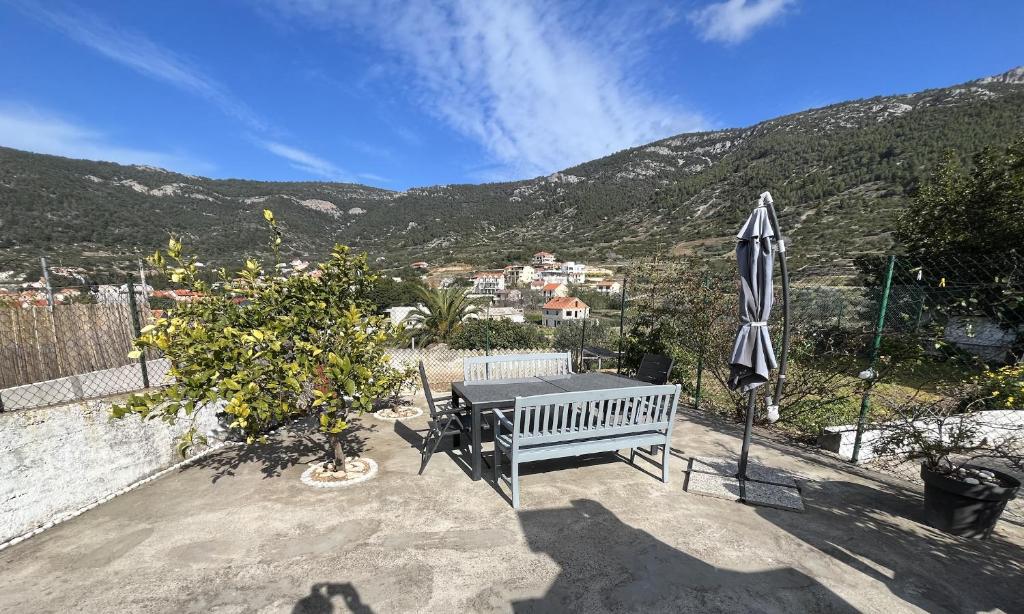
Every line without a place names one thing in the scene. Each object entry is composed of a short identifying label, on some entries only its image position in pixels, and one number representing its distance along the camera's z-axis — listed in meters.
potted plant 2.77
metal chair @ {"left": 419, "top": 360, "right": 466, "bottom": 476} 3.80
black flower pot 2.73
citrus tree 2.73
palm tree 14.12
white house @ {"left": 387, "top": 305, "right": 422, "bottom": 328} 30.16
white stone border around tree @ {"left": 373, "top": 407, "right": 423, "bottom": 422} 5.45
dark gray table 3.61
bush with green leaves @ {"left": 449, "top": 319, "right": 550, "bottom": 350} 14.61
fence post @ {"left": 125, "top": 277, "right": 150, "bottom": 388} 4.06
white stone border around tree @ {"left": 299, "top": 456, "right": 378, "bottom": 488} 3.52
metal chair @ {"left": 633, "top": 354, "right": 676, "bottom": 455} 4.80
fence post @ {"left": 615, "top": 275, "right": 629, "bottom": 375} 7.21
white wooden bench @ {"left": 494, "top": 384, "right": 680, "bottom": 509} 3.17
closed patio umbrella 3.18
